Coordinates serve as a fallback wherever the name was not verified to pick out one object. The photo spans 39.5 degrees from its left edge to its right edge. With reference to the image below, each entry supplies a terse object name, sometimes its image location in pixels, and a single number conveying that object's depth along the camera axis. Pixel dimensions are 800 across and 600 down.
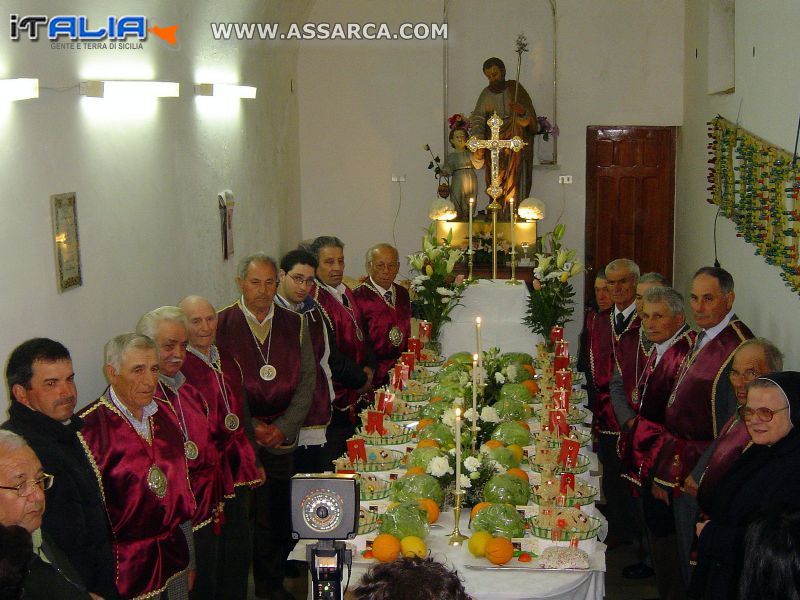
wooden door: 12.75
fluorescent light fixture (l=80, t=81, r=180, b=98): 5.87
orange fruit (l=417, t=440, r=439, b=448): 5.45
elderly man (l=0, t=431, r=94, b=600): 3.37
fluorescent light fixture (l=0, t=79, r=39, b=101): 4.76
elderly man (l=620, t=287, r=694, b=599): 5.85
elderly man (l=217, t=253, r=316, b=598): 6.32
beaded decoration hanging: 6.09
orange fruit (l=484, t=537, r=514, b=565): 4.41
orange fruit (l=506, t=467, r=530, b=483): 5.11
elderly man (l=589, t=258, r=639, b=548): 7.07
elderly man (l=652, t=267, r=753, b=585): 5.54
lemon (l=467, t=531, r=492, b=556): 4.49
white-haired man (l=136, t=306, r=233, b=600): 5.10
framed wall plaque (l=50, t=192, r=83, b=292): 5.42
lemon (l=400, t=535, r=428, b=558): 4.43
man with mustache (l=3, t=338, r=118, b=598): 4.10
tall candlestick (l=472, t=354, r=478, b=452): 5.38
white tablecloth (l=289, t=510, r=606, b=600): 4.32
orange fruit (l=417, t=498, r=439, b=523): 4.81
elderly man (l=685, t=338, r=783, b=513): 4.72
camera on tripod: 3.30
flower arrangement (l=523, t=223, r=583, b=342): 8.76
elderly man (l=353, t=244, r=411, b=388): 8.05
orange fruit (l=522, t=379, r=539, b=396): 6.74
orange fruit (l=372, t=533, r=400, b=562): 4.41
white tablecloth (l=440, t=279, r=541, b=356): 8.95
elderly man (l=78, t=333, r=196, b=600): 4.45
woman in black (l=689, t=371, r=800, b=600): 4.20
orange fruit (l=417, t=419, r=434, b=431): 5.97
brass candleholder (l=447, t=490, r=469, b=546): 4.66
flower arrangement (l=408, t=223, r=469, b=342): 8.83
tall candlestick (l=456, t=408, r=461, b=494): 4.39
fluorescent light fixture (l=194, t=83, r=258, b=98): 8.25
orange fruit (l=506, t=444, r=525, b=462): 5.45
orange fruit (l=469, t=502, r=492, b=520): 4.76
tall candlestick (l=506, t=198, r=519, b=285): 9.41
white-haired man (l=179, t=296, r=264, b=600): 5.46
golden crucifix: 9.88
